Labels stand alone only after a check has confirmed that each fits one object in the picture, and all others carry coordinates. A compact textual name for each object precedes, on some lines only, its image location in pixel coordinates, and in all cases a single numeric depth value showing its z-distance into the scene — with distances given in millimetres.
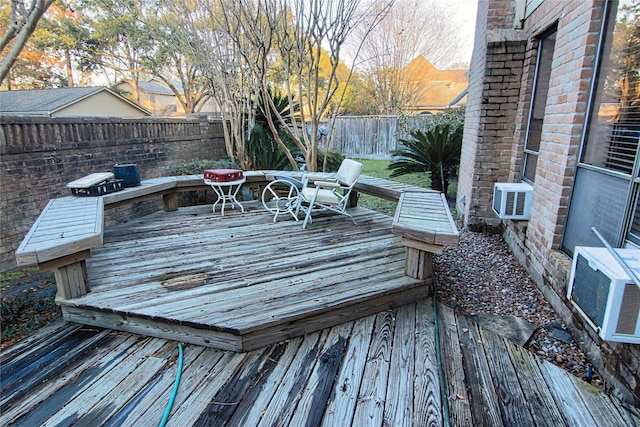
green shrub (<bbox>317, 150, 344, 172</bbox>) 7133
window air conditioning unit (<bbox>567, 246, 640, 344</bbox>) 1426
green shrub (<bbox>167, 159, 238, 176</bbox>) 5367
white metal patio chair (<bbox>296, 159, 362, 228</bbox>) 3662
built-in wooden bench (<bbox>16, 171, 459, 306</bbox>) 2119
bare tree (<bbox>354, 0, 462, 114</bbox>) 14031
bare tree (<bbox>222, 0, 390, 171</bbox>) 4090
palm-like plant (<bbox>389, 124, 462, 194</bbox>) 5438
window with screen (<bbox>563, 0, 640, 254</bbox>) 1892
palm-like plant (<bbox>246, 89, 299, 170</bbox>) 5902
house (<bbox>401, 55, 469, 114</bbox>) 15395
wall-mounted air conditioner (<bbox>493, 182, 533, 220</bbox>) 3223
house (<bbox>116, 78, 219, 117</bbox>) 24156
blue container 3707
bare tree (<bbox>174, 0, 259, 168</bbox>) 5555
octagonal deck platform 2072
